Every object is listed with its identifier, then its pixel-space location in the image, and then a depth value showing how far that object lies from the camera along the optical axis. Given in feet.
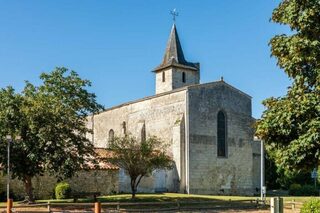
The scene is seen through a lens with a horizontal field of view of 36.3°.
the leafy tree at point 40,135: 88.84
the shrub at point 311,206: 52.70
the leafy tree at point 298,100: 41.86
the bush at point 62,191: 114.93
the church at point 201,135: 141.59
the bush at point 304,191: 151.12
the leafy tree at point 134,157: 109.81
